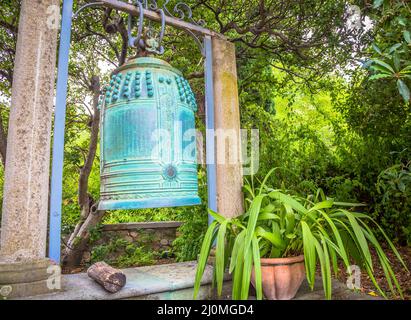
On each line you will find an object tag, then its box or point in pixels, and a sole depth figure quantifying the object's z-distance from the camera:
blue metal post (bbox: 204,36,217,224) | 2.36
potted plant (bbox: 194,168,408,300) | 1.55
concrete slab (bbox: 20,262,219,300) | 1.70
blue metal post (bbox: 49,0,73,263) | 1.77
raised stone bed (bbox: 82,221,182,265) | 4.98
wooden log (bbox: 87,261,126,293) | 1.74
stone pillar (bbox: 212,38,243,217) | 2.35
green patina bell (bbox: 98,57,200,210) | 1.73
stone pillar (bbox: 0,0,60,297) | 1.64
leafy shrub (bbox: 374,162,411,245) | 4.10
